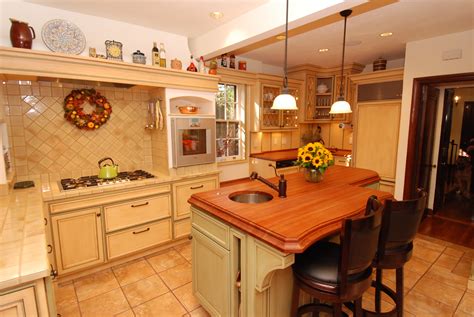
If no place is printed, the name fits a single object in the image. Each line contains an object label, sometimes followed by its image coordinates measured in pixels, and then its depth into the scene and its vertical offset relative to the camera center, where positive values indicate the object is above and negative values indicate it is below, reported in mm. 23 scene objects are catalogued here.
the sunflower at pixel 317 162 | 2342 -342
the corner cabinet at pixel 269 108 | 4325 +272
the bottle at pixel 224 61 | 3920 +955
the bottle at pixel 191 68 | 3161 +685
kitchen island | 1369 -658
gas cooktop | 2570 -594
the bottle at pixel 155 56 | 2930 +770
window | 4199 +35
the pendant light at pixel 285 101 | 2211 +196
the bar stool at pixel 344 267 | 1250 -778
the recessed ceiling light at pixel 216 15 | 2575 +1101
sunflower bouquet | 2352 -306
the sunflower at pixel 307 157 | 2361 -301
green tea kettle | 2813 -510
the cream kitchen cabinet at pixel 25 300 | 1104 -771
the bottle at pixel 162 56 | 2969 +782
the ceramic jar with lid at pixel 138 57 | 2818 +727
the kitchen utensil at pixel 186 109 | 3207 +187
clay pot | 2160 +754
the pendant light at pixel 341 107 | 2568 +170
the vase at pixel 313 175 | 2397 -477
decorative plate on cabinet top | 2432 +840
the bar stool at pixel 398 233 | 1514 -652
